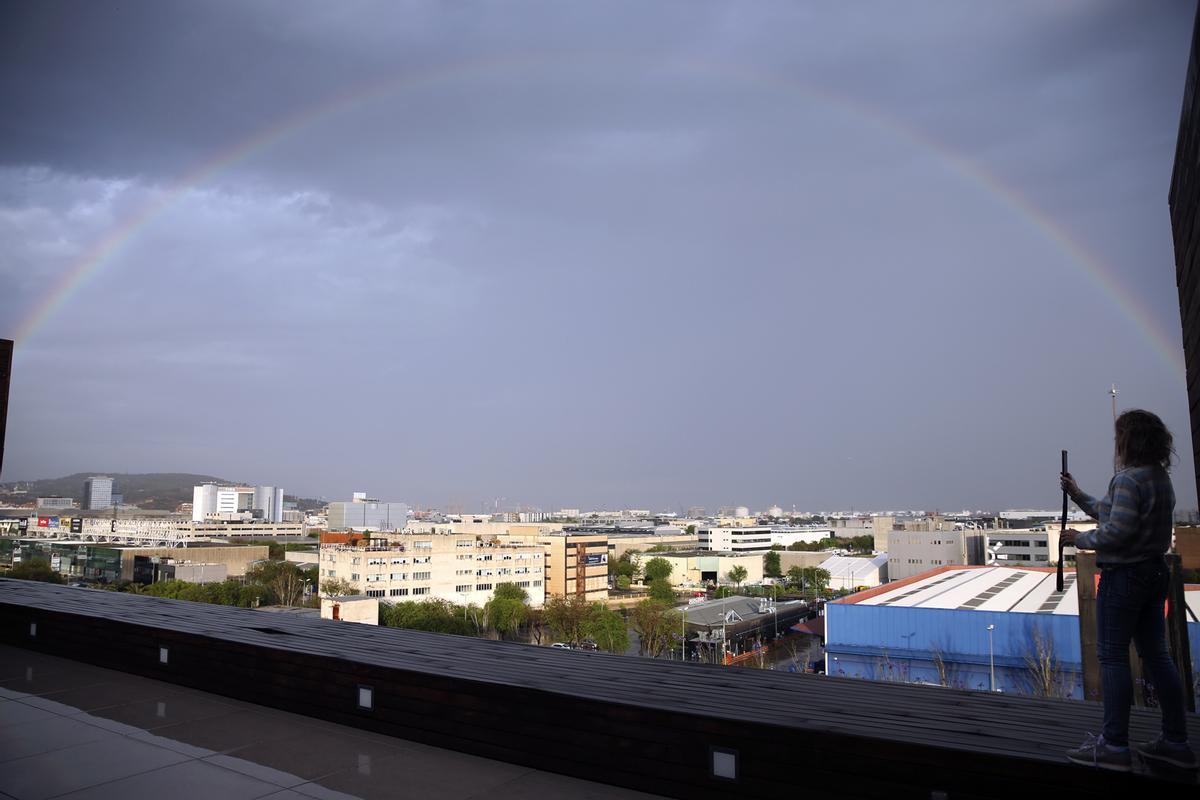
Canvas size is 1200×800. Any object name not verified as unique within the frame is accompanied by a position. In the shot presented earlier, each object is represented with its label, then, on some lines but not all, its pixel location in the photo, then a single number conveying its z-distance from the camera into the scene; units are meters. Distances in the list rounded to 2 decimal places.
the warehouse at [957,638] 19.27
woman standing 2.22
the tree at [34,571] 29.05
